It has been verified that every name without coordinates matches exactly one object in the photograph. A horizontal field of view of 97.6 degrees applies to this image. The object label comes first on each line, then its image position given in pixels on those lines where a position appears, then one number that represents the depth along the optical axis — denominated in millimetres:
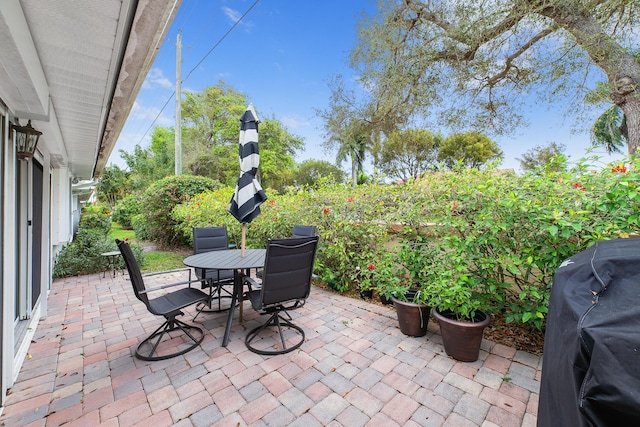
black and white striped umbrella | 3291
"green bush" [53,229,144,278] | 5566
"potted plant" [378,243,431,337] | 3006
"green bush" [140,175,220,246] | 8258
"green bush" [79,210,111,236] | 10219
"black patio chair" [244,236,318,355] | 2551
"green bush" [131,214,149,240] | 9492
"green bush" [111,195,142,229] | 14380
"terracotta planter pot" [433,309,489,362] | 2525
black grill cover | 812
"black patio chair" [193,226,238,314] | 3682
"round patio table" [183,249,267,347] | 2824
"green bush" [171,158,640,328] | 2266
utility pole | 11008
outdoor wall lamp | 2395
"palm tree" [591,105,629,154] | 14732
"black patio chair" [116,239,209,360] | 2504
